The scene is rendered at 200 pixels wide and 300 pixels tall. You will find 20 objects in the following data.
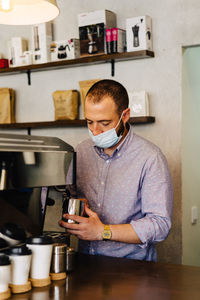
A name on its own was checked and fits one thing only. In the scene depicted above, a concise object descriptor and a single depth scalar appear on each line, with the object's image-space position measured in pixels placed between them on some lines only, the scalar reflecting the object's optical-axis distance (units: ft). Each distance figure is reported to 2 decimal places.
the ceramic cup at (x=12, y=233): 5.39
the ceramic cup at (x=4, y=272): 4.90
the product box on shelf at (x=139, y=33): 10.00
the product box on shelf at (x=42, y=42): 11.65
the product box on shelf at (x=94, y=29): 10.46
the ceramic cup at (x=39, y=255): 5.42
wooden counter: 5.08
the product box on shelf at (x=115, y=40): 10.21
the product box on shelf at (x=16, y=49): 12.19
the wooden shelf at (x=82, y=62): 10.12
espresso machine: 5.28
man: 6.72
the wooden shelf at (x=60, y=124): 10.03
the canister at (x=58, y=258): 5.73
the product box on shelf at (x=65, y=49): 11.13
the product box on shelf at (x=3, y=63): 12.55
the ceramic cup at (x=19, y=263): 5.15
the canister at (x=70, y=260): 5.97
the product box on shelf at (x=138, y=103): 10.11
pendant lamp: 6.48
